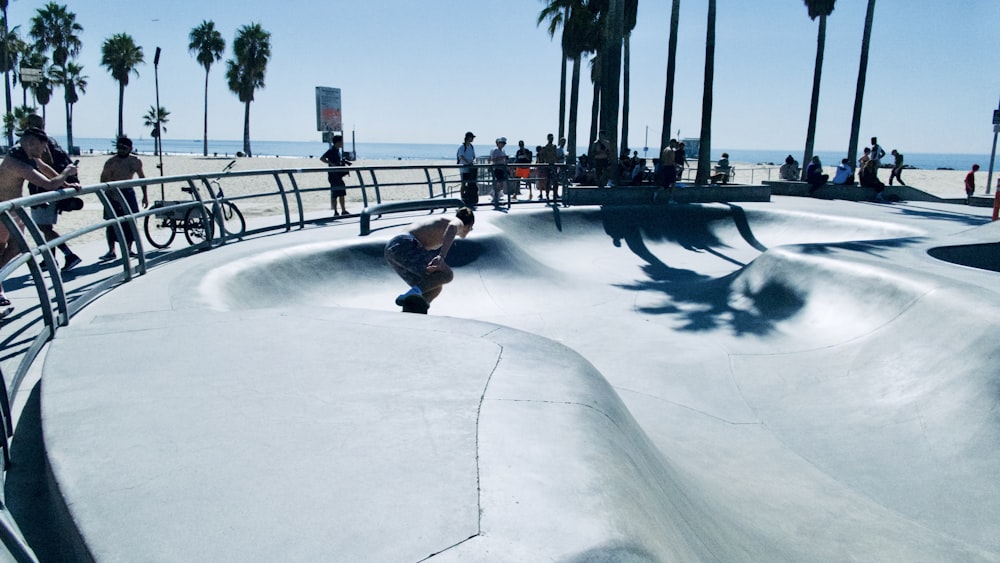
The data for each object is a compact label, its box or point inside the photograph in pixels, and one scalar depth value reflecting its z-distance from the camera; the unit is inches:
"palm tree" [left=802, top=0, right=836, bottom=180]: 1125.1
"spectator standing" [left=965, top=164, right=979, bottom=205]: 983.0
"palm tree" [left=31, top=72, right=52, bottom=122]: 2942.9
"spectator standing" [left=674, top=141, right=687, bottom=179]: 838.8
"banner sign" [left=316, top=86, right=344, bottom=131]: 1143.5
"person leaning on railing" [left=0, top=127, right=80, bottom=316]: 238.7
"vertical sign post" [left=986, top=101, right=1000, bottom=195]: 923.4
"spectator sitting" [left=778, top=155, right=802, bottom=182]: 1024.9
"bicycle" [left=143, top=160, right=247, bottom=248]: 361.4
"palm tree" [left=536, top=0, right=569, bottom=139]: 1321.4
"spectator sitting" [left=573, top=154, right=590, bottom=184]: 887.7
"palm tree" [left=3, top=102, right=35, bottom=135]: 2544.3
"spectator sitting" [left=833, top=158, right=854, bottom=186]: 896.9
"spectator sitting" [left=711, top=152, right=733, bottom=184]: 1192.1
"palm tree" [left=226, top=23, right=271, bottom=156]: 3058.6
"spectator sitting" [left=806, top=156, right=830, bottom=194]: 914.7
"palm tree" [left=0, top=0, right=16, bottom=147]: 2095.4
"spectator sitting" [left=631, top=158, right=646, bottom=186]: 826.6
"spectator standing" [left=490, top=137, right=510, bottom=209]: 624.7
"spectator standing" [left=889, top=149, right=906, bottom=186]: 911.4
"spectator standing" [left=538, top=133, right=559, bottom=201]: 729.4
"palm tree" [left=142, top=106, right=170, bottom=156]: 3895.2
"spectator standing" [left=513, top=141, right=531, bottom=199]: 874.4
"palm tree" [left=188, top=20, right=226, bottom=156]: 3255.4
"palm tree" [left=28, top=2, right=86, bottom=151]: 2861.7
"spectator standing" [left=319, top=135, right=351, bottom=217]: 554.9
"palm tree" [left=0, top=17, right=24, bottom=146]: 2476.0
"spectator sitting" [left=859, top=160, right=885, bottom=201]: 866.1
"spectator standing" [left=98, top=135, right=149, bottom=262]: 358.3
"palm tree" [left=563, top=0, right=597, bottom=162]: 1270.9
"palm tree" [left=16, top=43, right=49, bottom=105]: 2526.3
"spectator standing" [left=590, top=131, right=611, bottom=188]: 781.3
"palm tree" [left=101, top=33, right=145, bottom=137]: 3176.7
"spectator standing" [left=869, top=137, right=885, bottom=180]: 834.2
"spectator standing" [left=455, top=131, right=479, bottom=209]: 637.3
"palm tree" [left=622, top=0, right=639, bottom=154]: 1134.4
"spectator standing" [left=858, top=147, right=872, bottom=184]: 861.5
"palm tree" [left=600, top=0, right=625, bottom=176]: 804.0
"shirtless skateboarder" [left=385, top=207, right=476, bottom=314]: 257.1
